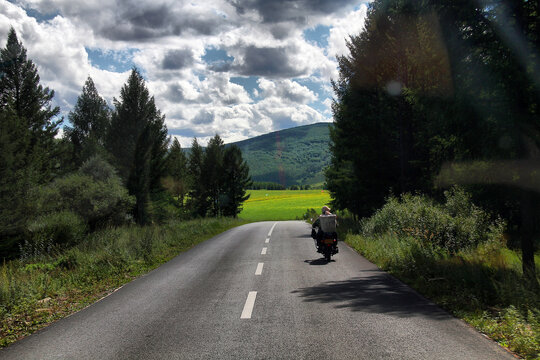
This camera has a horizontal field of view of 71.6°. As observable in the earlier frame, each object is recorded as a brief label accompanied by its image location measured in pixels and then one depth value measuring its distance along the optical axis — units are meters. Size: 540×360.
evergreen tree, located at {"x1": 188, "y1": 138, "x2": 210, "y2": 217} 64.19
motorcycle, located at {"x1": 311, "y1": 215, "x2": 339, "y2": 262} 12.08
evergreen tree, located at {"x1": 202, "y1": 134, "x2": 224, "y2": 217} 64.25
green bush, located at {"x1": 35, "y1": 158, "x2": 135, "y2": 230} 26.28
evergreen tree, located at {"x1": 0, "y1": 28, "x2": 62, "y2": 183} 33.75
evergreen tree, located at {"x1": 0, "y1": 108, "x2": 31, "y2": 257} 21.61
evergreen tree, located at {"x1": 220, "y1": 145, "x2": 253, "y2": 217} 64.88
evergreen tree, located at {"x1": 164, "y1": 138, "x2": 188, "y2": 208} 44.04
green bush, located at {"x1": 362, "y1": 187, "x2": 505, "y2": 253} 11.06
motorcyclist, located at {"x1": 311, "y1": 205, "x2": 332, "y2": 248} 12.45
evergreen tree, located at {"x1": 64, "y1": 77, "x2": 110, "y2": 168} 49.55
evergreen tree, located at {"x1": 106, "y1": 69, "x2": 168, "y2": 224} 38.59
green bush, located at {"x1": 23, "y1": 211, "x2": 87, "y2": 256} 20.27
